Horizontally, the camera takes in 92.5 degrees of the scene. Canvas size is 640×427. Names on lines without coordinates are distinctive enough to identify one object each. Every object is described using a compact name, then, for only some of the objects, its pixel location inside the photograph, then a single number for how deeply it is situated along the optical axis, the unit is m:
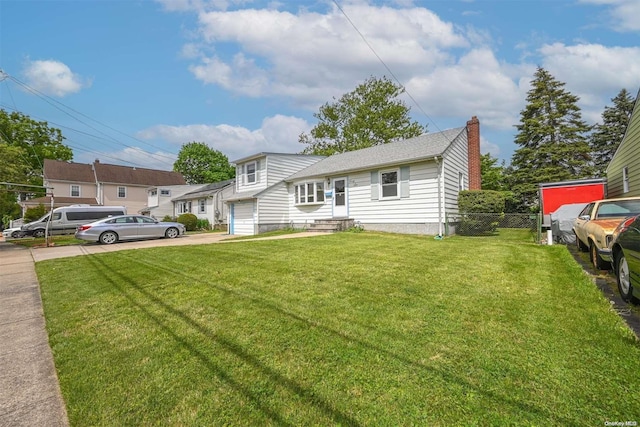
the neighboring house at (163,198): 34.69
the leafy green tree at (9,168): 18.72
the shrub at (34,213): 30.45
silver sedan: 15.34
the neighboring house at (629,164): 10.94
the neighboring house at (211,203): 29.20
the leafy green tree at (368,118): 35.59
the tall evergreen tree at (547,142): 27.14
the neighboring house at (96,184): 36.22
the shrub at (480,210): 13.63
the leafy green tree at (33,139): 42.34
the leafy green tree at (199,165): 55.22
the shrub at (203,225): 28.67
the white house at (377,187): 13.71
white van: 21.80
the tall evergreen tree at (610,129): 30.42
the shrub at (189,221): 27.58
